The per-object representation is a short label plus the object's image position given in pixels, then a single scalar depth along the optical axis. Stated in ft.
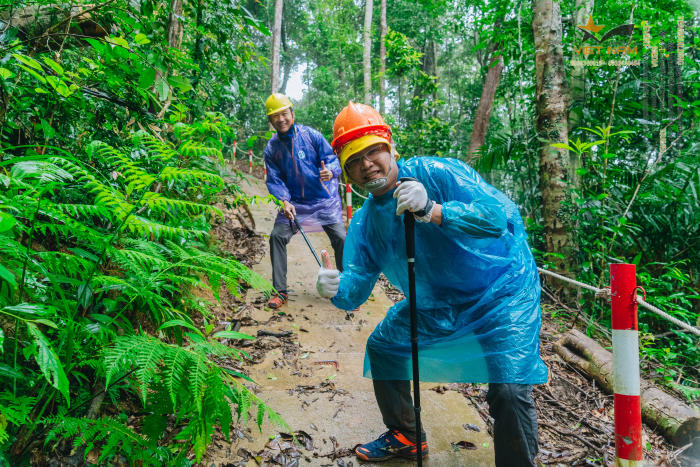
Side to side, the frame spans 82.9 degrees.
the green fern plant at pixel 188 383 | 4.58
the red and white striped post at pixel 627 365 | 5.78
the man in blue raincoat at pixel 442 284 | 6.14
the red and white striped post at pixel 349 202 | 25.08
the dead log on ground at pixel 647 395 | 8.27
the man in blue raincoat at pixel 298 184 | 15.20
